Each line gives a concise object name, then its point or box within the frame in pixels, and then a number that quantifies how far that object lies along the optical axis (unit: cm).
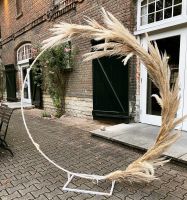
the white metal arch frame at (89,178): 275
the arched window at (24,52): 1061
